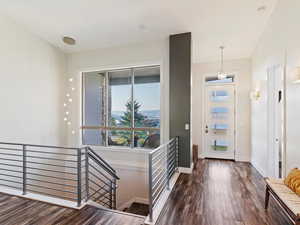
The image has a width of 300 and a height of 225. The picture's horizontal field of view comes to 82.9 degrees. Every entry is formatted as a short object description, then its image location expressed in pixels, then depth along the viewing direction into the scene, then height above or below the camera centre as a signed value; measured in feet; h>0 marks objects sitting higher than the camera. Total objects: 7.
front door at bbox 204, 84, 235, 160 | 17.56 -0.89
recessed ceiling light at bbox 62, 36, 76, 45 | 15.39 +6.65
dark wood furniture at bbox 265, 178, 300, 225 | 5.67 -3.29
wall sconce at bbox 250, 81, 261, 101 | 13.77 +1.71
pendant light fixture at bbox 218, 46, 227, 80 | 15.10 +4.86
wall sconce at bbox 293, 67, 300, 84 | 7.53 +1.77
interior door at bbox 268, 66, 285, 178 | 10.62 -0.53
